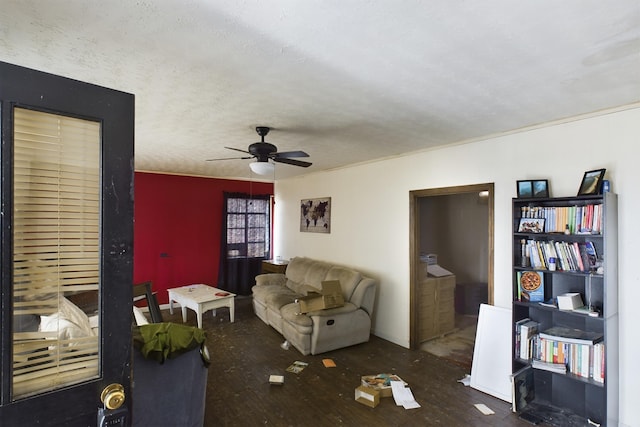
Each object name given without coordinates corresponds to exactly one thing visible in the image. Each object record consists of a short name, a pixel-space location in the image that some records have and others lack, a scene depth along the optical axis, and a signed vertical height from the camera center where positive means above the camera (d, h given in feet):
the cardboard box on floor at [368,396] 9.27 -5.07
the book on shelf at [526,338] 8.96 -3.24
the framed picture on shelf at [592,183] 8.02 +0.89
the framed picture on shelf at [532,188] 9.21 +0.87
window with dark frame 21.40 -0.75
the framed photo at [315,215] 17.97 +0.12
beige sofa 12.61 -3.88
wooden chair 11.99 -2.89
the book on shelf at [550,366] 8.28 -3.75
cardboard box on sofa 12.76 -3.18
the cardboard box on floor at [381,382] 9.85 -5.12
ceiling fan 9.71 +1.84
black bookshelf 7.81 -2.00
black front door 3.19 -0.33
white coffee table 15.17 -3.90
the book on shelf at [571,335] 8.06 -2.96
